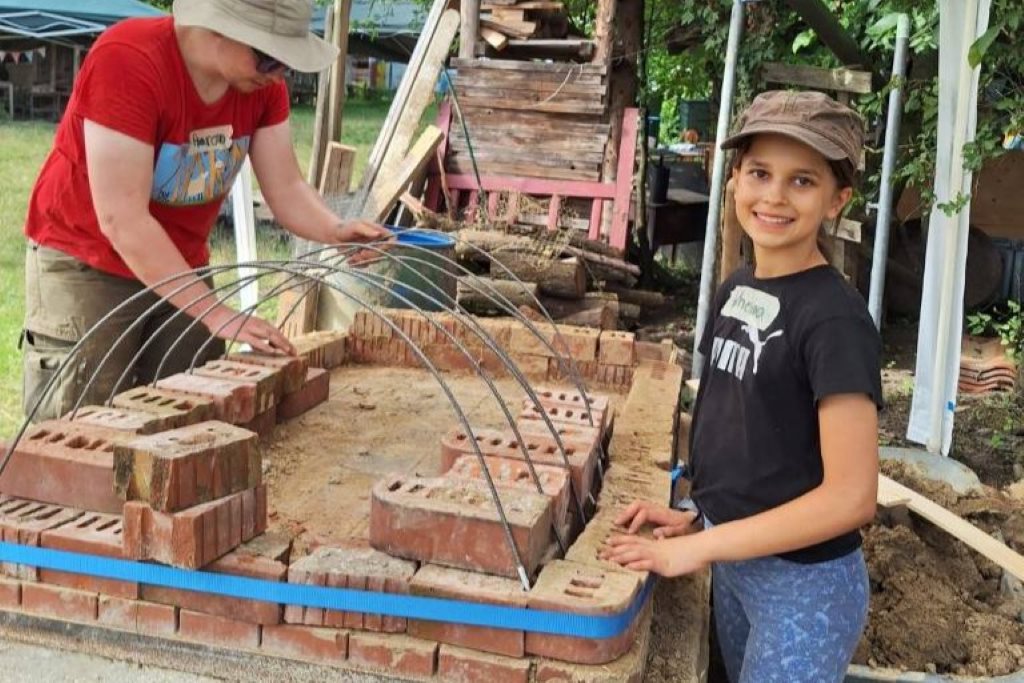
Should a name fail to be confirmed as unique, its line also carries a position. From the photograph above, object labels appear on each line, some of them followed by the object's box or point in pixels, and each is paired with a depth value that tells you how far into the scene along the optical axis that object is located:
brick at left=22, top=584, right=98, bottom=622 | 2.11
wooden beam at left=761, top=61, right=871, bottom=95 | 6.68
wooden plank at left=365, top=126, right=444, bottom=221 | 7.68
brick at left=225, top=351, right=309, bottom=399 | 3.16
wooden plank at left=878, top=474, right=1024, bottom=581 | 3.57
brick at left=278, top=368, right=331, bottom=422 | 3.32
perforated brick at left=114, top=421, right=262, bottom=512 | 1.96
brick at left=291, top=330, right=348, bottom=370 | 3.88
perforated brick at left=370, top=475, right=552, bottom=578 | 1.99
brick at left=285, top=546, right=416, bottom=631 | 1.97
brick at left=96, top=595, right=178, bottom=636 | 2.08
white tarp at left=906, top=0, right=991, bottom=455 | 5.10
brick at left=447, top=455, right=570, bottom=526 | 2.23
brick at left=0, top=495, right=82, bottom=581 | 2.13
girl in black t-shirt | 1.96
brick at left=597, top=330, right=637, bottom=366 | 3.99
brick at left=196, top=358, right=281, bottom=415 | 2.99
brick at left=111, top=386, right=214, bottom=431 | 2.61
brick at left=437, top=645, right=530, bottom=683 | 1.92
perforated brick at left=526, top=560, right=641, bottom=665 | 1.90
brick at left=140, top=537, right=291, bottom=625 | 2.02
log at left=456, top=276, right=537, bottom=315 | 6.68
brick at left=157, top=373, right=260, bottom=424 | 2.83
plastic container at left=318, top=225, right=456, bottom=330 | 5.16
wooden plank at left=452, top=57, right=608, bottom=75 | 8.38
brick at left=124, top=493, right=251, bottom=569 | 1.98
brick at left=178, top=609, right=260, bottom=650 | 2.04
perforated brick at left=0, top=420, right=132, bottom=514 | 2.25
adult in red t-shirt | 2.80
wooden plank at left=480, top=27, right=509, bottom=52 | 8.72
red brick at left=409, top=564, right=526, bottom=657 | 1.92
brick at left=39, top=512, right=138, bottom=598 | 2.08
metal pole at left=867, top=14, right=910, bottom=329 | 6.12
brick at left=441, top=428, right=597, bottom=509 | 2.45
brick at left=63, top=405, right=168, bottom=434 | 2.47
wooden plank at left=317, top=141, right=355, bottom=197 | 6.95
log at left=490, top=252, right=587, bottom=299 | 7.05
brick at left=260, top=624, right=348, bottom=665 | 1.99
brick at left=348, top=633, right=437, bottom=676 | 1.95
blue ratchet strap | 1.90
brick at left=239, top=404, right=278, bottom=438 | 3.08
